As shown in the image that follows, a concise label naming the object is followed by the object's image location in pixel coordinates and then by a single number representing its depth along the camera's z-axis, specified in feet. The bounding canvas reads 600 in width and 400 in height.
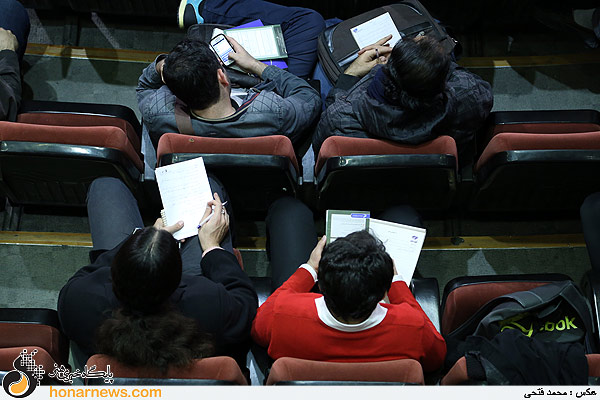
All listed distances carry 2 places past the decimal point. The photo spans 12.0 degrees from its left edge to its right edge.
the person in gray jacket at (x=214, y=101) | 28.91
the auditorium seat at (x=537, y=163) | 28.58
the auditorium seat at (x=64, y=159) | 28.55
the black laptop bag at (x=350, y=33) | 30.31
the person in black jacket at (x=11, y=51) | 29.82
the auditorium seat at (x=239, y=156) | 28.59
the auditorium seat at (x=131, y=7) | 31.59
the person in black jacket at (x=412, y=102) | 28.62
